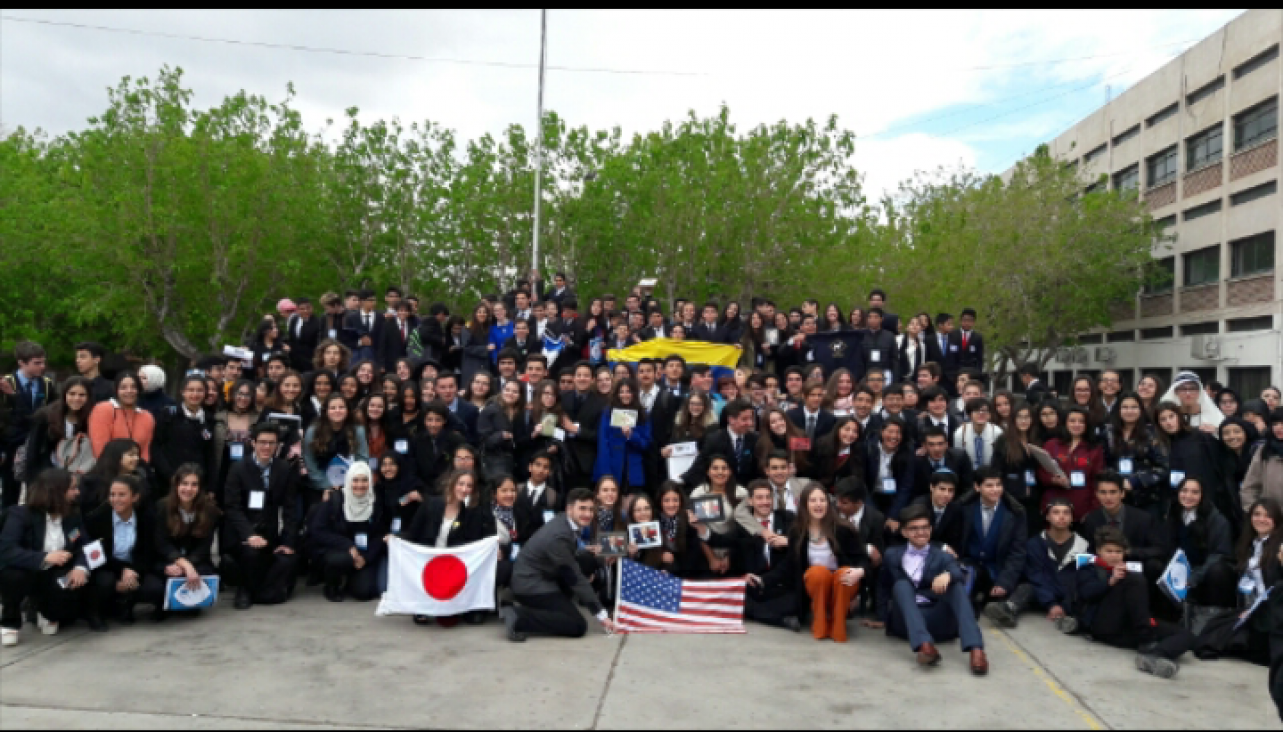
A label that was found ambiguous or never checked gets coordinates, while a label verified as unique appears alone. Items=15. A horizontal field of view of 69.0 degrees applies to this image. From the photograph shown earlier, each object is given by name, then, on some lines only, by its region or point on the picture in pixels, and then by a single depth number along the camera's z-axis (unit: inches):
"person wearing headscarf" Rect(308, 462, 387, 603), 323.6
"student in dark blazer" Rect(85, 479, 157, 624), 283.7
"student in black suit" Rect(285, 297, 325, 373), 476.4
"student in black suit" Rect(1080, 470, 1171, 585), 313.7
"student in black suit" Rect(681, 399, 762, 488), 347.9
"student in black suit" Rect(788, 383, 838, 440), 368.8
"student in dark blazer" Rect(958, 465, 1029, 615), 313.4
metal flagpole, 978.7
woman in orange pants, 292.5
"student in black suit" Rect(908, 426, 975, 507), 333.7
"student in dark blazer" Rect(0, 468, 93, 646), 267.3
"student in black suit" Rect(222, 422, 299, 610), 317.4
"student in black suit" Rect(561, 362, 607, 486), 365.7
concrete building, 1200.8
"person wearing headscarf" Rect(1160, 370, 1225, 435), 359.3
